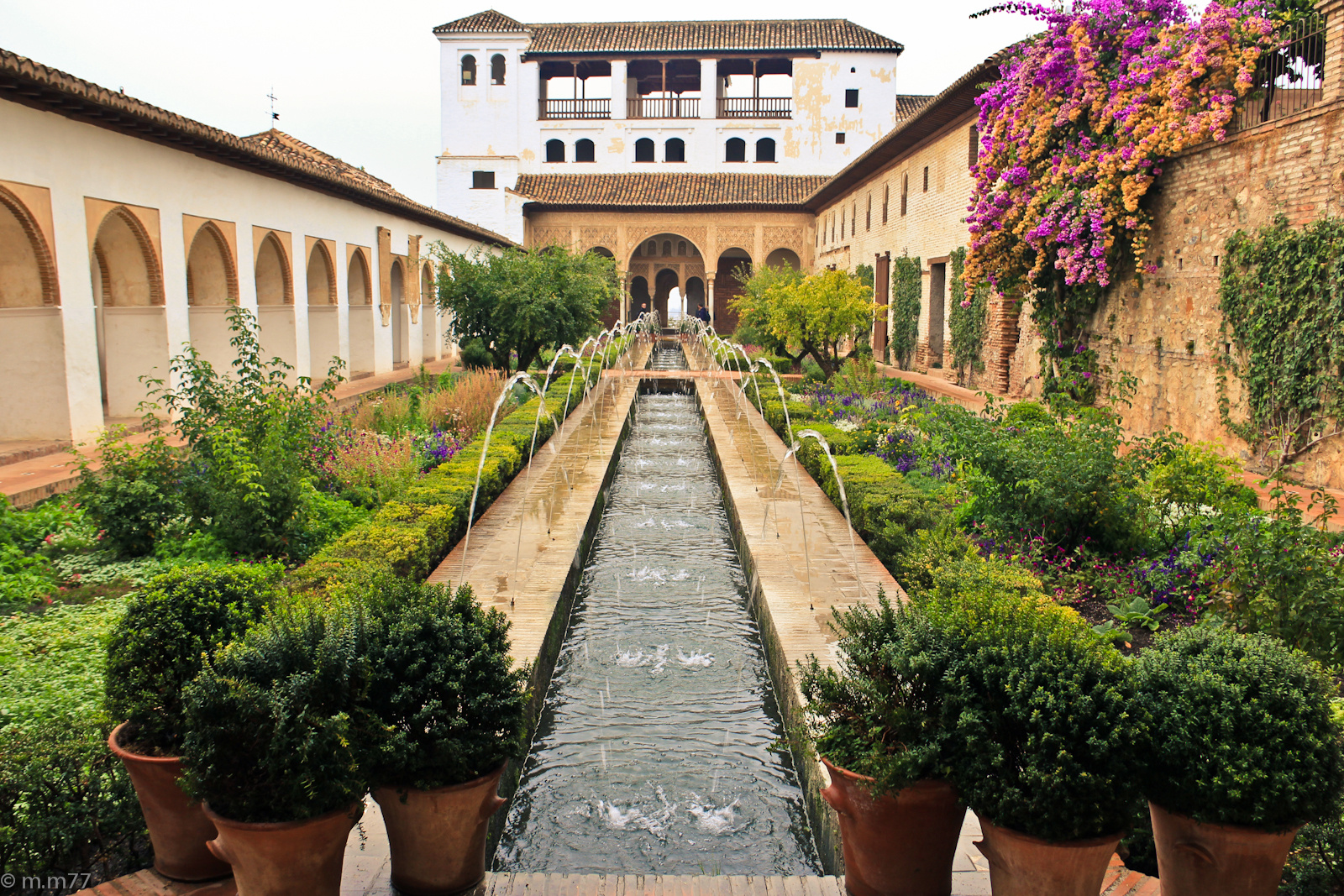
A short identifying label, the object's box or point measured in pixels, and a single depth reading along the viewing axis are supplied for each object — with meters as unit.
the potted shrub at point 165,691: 2.72
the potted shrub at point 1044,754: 2.40
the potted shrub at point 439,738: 2.64
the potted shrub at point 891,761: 2.58
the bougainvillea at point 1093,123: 9.68
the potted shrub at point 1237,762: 2.39
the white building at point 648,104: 36.62
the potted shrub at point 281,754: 2.39
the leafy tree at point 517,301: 16.95
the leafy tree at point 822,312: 17.23
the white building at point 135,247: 9.03
